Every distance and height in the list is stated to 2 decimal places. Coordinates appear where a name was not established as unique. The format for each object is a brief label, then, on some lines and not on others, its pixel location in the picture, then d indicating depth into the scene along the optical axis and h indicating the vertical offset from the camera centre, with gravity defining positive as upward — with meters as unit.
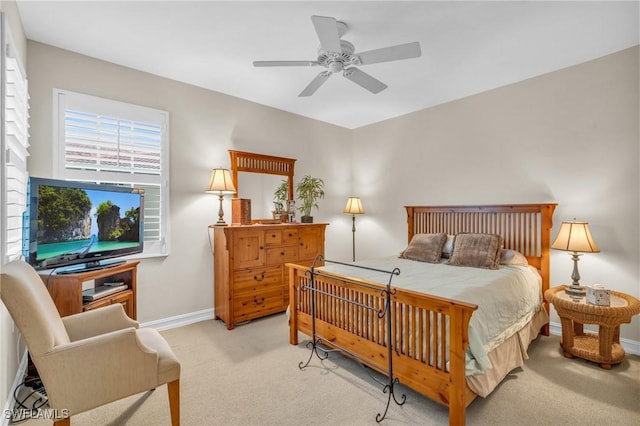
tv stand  2.14 -0.51
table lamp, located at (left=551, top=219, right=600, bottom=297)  2.70 -0.28
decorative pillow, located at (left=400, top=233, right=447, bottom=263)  3.51 -0.42
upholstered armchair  1.42 -0.74
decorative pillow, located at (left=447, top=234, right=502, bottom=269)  3.11 -0.41
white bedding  1.94 -0.60
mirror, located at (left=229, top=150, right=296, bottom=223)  3.94 +0.50
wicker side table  2.38 -0.89
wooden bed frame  1.76 -0.78
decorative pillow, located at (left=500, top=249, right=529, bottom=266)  3.15 -0.48
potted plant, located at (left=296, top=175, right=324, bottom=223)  4.38 +0.29
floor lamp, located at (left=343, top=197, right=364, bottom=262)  4.91 +0.11
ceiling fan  2.04 +1.21
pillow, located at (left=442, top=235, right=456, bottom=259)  3.56 -0.41
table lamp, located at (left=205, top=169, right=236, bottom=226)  3.50 +0.34
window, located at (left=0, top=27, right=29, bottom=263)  1.71 +0.38
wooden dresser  3.39 -0.61
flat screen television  2.05 -0.07
